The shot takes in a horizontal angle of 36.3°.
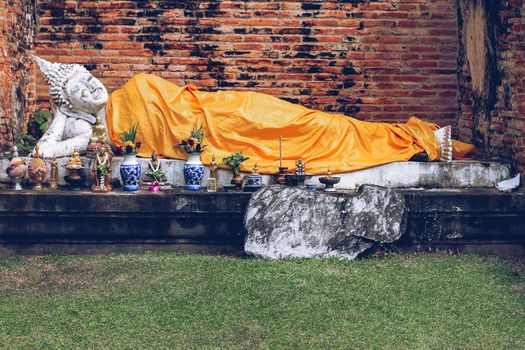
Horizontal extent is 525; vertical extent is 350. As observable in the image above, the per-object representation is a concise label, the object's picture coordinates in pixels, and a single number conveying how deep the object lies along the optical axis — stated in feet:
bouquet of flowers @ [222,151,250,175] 21.36
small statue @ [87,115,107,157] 21.40
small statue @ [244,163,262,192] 21.04
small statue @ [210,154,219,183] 21.47
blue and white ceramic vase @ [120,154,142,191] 20.93
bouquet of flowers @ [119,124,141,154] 20.88
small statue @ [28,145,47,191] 20.95
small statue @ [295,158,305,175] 21.39
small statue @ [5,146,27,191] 20.84
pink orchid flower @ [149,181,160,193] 20.99
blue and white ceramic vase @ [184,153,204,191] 21.18
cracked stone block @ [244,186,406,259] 19.95
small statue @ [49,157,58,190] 21.21
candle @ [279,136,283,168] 21.80
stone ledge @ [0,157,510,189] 21.95
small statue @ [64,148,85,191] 21.20
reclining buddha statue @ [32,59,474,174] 22.00
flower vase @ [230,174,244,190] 21.36
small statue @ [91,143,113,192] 20.76
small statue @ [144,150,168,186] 21.44
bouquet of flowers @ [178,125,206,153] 21.25
